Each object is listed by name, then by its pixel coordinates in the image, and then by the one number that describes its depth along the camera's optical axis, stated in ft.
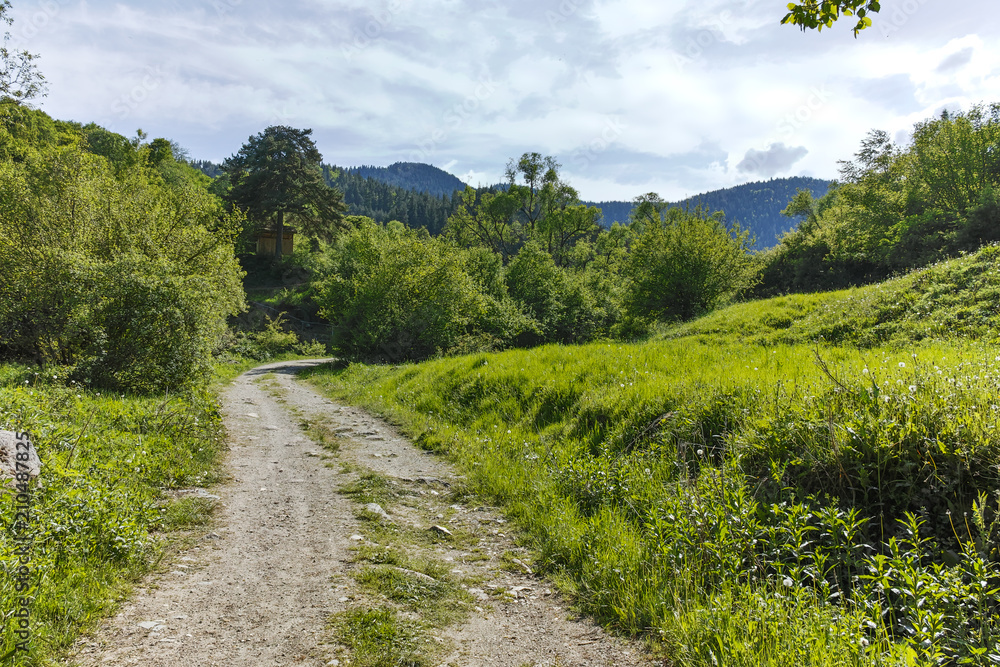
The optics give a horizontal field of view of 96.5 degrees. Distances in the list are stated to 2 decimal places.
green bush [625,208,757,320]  98.63
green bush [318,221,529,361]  85.61
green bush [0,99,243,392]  39.78
